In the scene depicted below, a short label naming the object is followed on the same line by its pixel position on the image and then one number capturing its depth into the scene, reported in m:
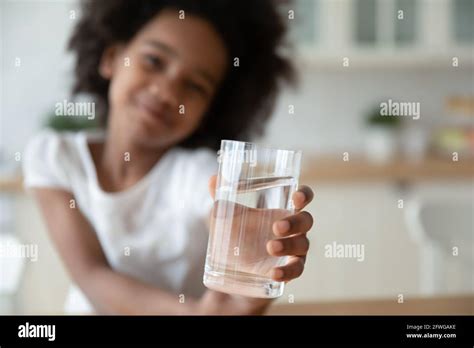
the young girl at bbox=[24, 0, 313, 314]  1.21
